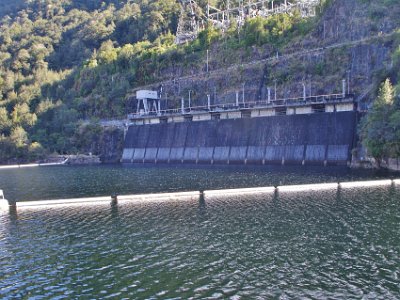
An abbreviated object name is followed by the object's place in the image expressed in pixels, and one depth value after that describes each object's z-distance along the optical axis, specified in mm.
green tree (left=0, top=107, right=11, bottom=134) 112812
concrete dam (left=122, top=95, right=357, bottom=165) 58469
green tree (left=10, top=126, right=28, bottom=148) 104812
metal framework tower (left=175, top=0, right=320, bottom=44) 102812
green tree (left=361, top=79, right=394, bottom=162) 46844
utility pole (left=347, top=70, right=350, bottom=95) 67194
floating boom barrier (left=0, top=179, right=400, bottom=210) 35344
